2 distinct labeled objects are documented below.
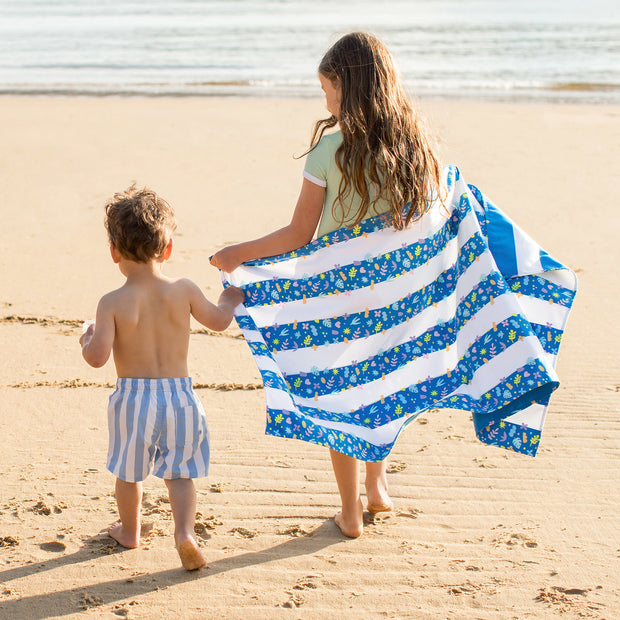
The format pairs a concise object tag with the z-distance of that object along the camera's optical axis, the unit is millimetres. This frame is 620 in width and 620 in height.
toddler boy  2865
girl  2910
